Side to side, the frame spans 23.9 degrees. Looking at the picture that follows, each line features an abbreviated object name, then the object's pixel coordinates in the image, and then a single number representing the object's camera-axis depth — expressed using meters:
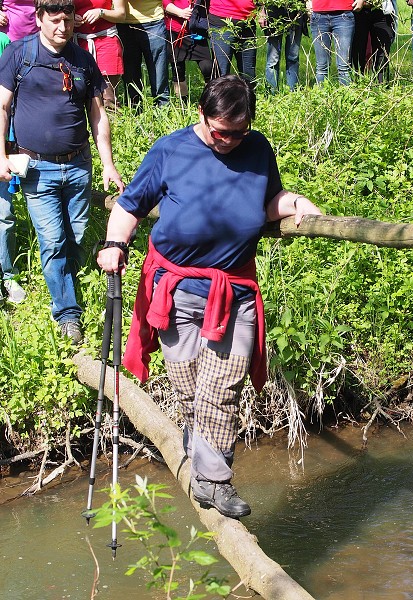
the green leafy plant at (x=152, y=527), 2.96
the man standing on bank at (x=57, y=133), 6.48
